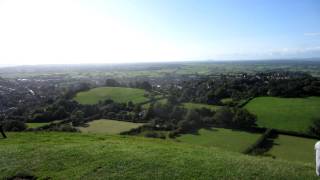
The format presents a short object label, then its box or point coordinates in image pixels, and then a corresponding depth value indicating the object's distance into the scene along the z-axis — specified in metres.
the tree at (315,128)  39.94
